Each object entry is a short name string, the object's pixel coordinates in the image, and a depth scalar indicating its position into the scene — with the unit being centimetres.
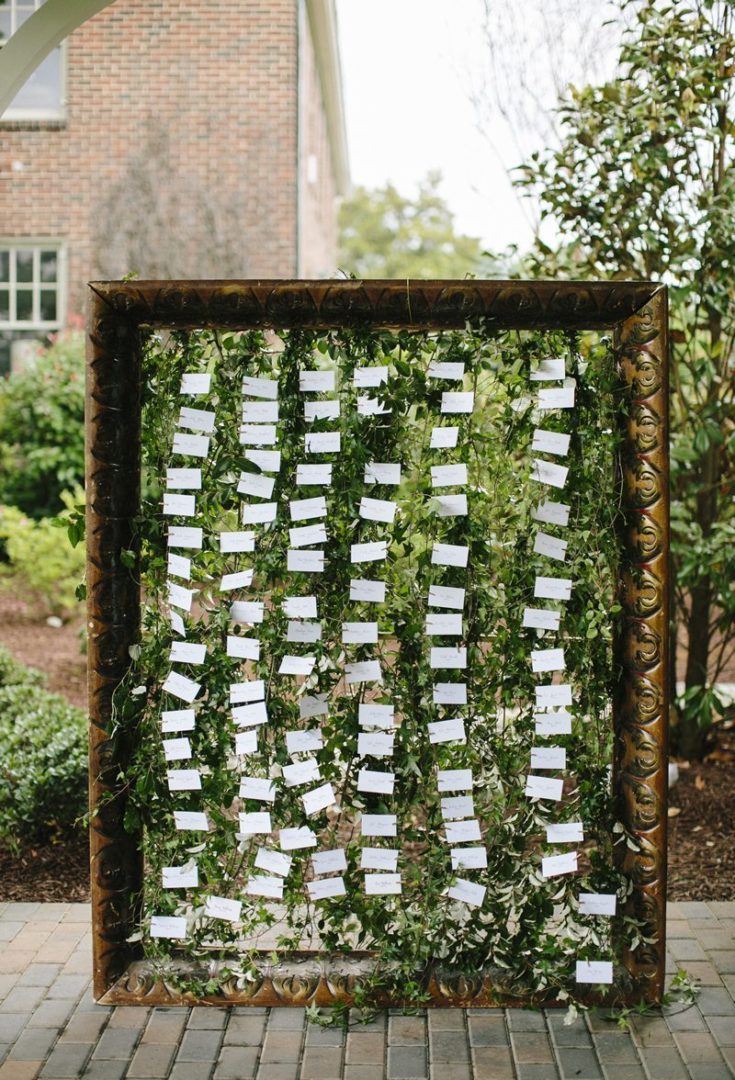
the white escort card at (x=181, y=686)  315
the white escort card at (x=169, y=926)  321
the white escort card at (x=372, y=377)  305
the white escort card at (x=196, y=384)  310
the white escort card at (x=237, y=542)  311
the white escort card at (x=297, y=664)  311
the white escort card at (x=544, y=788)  313
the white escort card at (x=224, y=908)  318
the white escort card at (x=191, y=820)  319
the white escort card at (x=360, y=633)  311
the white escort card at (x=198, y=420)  311
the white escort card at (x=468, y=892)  315
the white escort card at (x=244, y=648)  314
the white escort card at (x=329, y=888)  317
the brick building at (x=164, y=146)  1207
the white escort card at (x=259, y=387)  309
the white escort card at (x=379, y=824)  316
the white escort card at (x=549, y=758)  313
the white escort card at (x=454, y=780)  312
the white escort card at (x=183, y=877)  320
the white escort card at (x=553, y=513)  309
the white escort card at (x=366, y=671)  313
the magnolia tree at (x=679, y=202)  467
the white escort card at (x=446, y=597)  311
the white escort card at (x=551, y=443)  306
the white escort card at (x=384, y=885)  317
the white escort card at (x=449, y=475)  307
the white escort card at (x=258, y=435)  309
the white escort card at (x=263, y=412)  308
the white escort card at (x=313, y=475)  307
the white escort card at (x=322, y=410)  308
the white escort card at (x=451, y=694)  312
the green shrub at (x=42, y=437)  1057
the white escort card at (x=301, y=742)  315
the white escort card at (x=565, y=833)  314
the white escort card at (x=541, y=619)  311
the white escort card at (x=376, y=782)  312
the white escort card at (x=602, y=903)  315
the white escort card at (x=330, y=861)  317
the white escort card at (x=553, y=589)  309
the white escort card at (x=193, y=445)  311
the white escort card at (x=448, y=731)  312
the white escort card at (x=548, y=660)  312
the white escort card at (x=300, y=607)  309
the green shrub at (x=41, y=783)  430
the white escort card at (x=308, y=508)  308
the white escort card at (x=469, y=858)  315
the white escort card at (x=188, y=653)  314
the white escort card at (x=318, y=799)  315
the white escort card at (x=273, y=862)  318
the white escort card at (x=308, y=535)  308
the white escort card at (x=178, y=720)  315
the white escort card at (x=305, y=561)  309
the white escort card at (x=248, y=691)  313
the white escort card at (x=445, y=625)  310
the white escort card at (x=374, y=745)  313
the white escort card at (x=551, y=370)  306
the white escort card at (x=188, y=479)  312
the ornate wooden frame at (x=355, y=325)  301
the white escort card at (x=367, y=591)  311
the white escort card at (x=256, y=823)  315
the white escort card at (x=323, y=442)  307
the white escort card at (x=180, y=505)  311
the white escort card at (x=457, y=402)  305
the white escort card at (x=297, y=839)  318
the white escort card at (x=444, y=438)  307
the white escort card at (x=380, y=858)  317
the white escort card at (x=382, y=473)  308
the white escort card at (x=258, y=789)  316
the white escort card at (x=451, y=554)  309
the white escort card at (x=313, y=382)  309
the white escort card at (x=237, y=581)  310
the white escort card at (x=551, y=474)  307
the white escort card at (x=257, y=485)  309
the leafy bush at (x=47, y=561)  820
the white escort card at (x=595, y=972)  314
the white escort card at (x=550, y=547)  310
